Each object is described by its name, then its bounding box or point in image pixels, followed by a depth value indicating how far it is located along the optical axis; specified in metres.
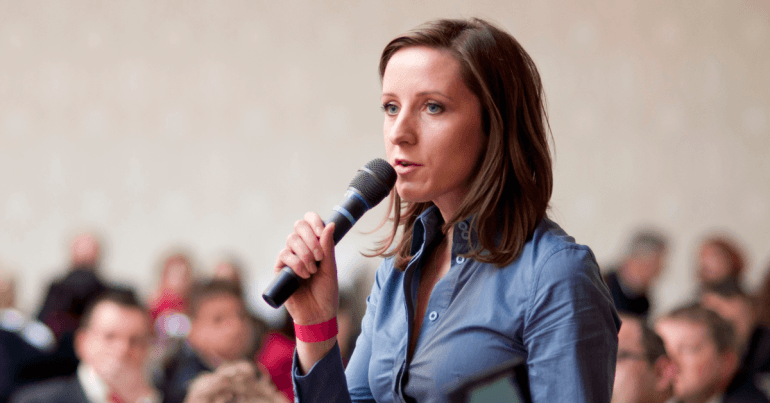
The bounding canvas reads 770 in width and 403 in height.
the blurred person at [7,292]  8.64
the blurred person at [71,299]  7.42
